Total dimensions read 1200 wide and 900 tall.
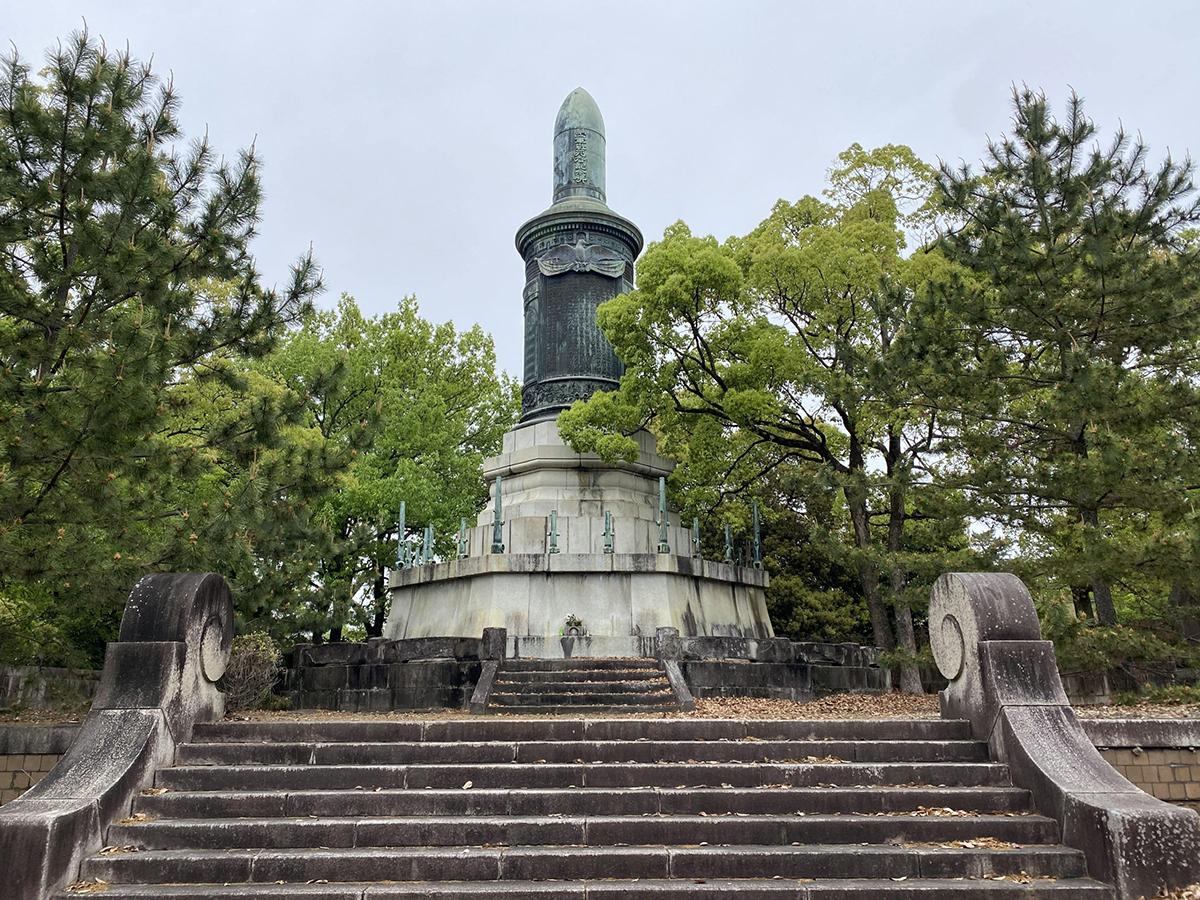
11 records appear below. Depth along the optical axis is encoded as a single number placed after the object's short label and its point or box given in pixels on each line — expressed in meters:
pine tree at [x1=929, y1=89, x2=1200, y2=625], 9.96
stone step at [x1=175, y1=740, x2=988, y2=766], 6.62
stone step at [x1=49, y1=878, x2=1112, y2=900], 4.99
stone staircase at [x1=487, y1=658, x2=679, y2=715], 10.74
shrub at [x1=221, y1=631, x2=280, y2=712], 9.65
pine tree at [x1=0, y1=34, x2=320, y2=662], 7.27
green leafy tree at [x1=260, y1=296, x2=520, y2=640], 20.38
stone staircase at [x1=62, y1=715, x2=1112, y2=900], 5.29
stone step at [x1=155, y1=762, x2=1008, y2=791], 6.32
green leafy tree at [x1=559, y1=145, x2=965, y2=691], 15.55
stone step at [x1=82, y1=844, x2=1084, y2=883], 5.32
